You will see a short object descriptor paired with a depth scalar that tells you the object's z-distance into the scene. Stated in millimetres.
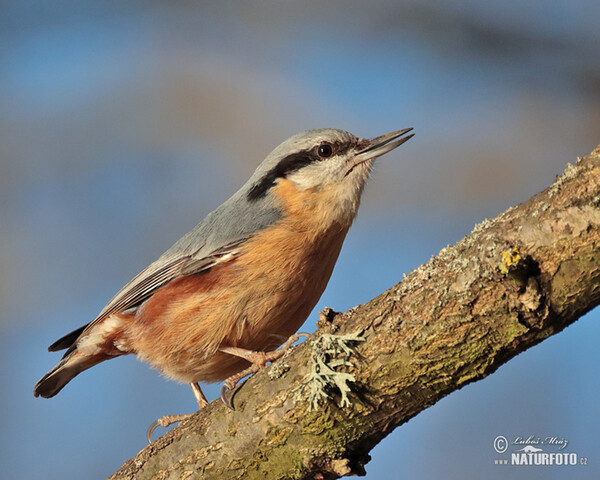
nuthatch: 3100
